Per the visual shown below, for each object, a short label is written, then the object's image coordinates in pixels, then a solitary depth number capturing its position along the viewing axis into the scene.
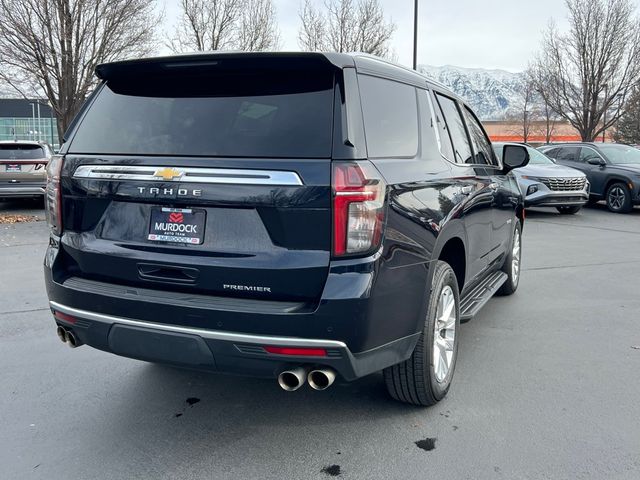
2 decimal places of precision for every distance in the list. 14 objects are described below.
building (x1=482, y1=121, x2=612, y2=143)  60.66
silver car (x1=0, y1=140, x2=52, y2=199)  12.09
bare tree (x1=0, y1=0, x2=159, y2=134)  16.62
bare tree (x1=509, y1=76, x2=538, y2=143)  57.44
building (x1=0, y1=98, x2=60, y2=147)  82.81
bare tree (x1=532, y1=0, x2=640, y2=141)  25.34
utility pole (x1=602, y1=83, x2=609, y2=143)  26.73
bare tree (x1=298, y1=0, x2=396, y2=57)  22.95
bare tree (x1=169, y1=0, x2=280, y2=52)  20.62
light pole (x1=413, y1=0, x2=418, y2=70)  21.86
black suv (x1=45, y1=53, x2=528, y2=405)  2.54
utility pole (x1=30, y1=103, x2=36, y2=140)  74.18
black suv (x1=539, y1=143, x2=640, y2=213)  13.69
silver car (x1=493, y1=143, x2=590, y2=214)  12.54
